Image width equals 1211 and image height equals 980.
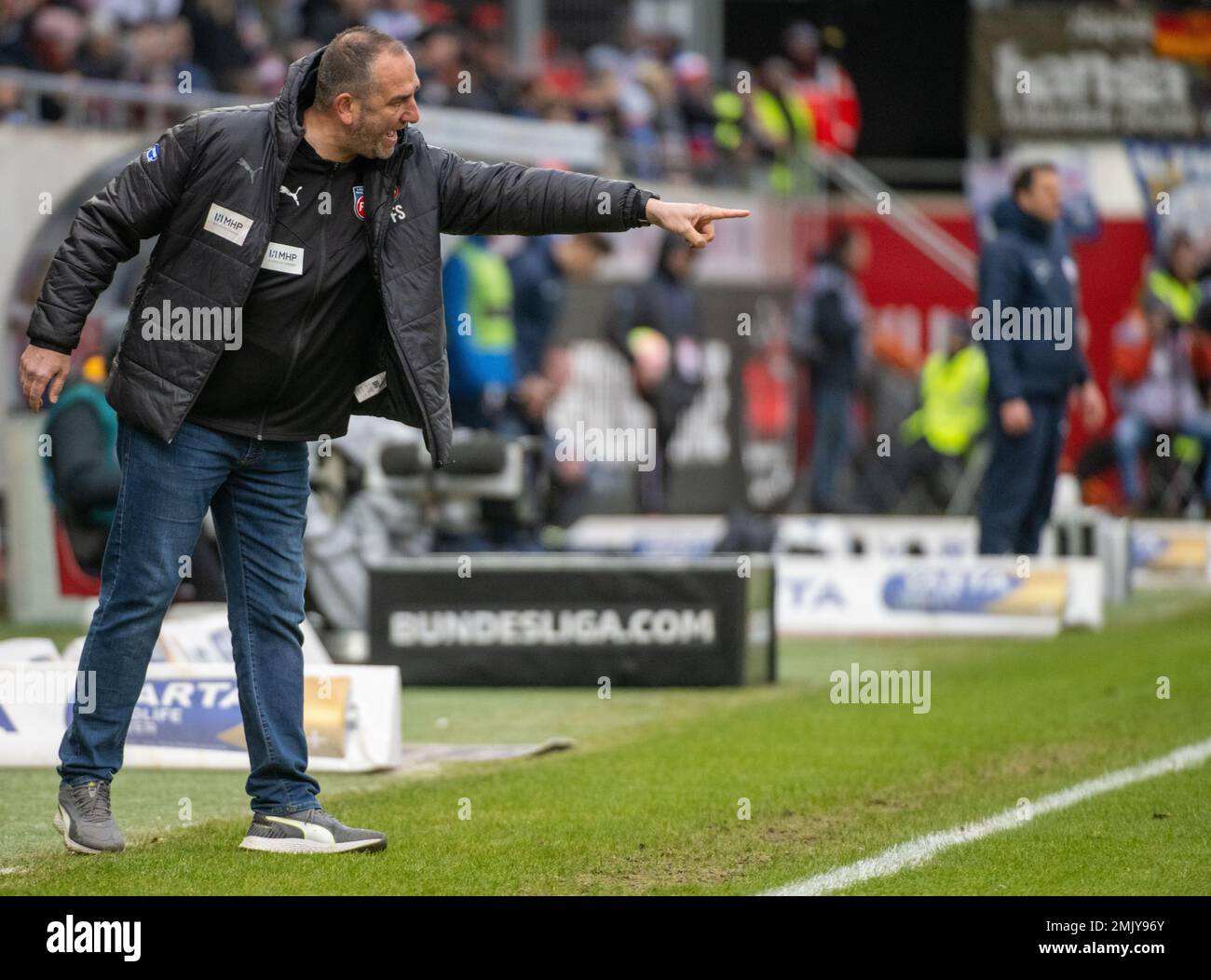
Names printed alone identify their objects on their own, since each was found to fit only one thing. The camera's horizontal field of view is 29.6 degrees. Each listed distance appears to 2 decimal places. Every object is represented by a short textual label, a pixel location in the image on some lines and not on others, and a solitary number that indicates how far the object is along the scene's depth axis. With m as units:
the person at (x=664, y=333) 18.62
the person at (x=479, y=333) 15.15
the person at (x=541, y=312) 15.99
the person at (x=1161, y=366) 24.25
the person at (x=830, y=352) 21.66
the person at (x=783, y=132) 24.36
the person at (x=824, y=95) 25.50
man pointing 6.11
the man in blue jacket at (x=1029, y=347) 13.11
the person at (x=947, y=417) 22.17
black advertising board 10.70
